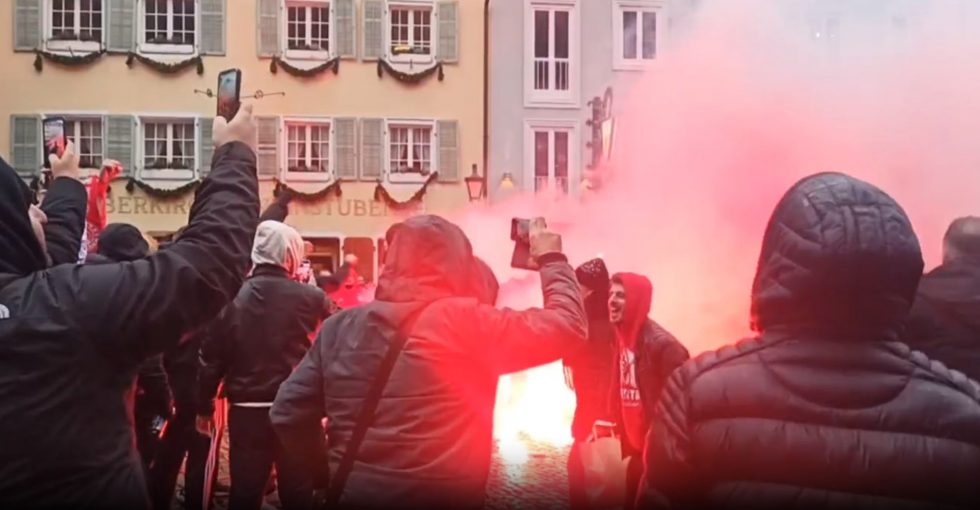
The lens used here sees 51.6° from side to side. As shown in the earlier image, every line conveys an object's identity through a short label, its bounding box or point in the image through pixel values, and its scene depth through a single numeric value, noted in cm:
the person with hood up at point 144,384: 406
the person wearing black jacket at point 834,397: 172
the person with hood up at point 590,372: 475
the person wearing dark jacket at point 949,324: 299
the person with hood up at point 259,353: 386
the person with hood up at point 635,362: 369
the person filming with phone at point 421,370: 241
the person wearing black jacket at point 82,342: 173
